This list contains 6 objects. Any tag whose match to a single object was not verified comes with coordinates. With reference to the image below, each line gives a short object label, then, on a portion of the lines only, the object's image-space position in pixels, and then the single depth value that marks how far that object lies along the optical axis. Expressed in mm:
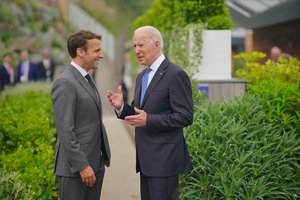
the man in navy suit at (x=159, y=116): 7508
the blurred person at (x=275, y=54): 19698
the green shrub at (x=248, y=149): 9780
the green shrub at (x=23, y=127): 12127
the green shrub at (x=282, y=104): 11127
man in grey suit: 7279
